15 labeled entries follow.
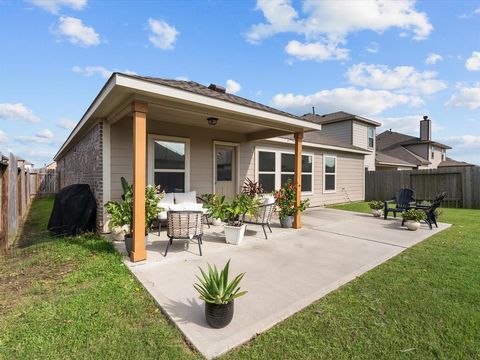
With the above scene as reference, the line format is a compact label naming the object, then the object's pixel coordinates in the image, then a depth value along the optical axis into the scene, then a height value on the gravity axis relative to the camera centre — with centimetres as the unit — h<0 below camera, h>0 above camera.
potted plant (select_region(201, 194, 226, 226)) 507 -58
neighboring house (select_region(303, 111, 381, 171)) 1681 +332
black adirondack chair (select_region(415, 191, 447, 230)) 694 -91
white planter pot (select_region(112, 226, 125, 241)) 523 -114
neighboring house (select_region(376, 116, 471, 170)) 2134 +293
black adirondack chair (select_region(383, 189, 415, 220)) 828 -67
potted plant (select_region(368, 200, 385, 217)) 881 -100
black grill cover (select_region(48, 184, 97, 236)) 580 -77
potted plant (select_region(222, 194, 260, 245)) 508 -71
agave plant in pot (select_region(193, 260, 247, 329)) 236 -110
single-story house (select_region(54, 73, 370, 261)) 404 +95
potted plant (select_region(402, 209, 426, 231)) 655 -101
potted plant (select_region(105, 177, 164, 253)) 446 -51
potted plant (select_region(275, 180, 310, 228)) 667 -68
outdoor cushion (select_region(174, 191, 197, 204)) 642 -48
